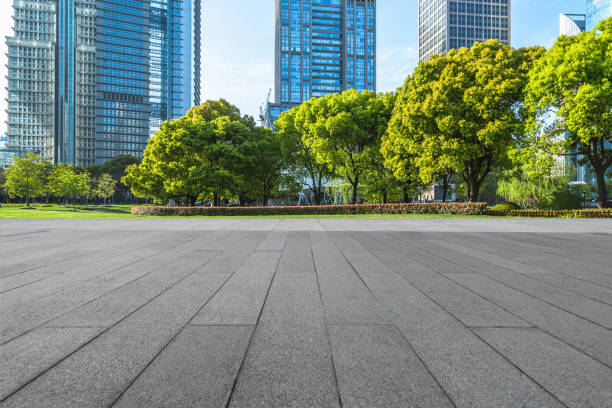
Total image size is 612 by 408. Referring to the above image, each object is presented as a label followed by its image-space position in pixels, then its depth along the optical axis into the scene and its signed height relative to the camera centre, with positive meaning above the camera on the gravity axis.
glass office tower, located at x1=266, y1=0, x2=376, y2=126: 145.38 +70.85
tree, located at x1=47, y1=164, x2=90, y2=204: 44.50 +2.30
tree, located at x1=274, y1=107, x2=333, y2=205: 30.84 +4.73
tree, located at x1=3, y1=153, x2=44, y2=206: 44.34 +2.83
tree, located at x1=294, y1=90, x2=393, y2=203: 27.41 +6.47
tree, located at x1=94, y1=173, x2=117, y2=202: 55.83 +2.26
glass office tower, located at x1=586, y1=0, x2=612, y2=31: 88.31 +57.41
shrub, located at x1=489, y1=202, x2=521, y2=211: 23.17 -0.33
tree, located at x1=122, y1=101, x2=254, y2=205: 25.78 +3.39
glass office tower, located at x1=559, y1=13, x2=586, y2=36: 111.76 +66.87
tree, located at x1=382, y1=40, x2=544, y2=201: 21.00 +6.32
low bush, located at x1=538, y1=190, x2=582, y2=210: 23.30 +0.09
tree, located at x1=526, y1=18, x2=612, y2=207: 17.80 +6.49
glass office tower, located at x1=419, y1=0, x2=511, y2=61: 102.44 +60.17
